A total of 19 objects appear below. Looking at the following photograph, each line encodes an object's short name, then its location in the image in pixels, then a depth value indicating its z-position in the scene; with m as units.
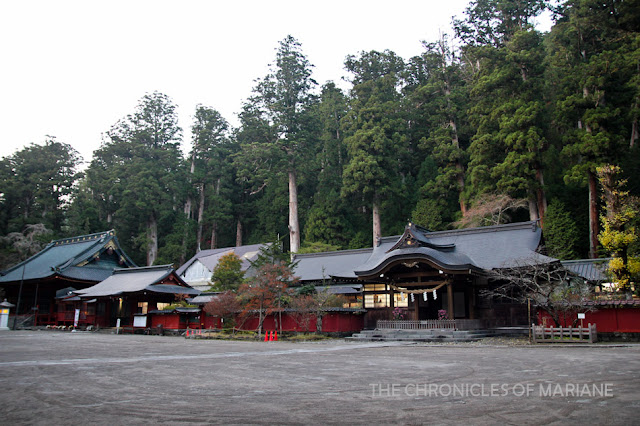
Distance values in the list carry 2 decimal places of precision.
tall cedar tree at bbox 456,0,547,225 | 33.00
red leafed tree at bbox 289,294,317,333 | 22.64
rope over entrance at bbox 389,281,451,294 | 23.41
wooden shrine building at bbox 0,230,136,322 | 37.28
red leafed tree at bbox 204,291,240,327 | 24.05
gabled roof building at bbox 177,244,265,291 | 45.69
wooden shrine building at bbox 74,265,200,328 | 30.47
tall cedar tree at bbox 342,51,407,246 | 41.62
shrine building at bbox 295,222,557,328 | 23.36
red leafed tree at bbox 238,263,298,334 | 22.62
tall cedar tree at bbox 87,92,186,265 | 53.00
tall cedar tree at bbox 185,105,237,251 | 55.57
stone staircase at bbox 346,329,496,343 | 20.75
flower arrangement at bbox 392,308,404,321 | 25.18
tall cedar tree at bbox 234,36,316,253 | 46.50
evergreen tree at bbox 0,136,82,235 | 51.12
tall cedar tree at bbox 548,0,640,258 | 29.92
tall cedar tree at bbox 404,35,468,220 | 40.38
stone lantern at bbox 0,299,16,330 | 32.41
